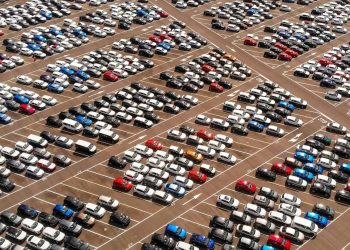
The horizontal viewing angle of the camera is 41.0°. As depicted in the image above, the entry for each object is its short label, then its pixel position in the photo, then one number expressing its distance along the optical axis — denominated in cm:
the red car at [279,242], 6512
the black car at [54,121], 8638
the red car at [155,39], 11594
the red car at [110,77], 10025
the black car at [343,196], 7362
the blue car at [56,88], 9564
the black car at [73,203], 6962
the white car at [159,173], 7544
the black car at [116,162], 7781
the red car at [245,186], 7425
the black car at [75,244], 6319
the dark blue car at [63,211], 6806
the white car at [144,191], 7262
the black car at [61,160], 7771
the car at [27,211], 6800
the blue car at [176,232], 6600
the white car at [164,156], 7912
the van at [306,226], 6756
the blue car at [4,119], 8656
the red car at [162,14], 12912
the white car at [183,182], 7431
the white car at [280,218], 6906
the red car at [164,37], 11688
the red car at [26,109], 8919
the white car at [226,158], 8025
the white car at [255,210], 6994
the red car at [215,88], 9850
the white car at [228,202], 7150
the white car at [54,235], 6412
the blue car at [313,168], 7856
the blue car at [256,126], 8762
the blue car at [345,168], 7931
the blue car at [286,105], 9350
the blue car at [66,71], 10084
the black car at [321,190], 7425
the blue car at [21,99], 9138
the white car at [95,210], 6850
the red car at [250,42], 11644
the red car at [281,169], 7806
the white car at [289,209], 7044
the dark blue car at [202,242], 6456
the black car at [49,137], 8269
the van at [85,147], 8012
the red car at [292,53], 11219
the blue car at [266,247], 6419
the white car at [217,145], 8262
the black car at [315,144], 8398
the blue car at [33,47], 10919
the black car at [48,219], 6656
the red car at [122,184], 7375
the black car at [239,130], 8681
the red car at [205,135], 8531
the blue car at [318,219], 6906
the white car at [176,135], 8459
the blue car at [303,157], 8096
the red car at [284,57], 11044
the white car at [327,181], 7594
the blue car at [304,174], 7700
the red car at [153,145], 8194
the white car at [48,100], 9188
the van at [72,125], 8500
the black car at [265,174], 7694
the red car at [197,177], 7581
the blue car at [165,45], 11231
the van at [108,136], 8300
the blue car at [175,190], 7294
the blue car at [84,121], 8662
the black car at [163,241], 6438
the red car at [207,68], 10525
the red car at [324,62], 10900
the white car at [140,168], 7655
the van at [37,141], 8081
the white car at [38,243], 6312
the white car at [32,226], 6525
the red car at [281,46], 11455
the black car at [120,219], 6750
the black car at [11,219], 6656
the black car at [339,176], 7741
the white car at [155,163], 7762
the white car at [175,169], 7675
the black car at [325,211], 7062
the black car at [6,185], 7231
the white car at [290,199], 7206
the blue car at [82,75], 9988
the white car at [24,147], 7944
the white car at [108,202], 7018
